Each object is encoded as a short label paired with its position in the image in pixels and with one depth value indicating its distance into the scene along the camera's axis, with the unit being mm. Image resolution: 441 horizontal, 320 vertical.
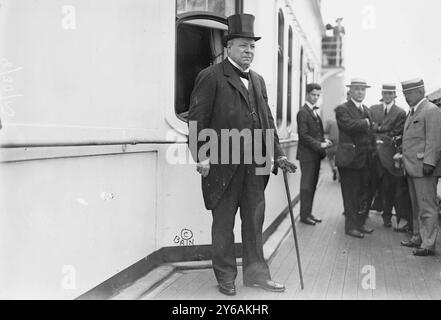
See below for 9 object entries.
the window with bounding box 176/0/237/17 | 5406
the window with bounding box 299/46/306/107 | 11819
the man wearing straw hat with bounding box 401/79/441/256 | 5766
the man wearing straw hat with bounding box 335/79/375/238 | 6938
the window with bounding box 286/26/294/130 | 9641
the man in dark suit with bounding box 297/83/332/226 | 7875
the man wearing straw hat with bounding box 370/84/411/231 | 7551
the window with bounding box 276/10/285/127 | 8320
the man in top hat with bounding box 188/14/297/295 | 4391
